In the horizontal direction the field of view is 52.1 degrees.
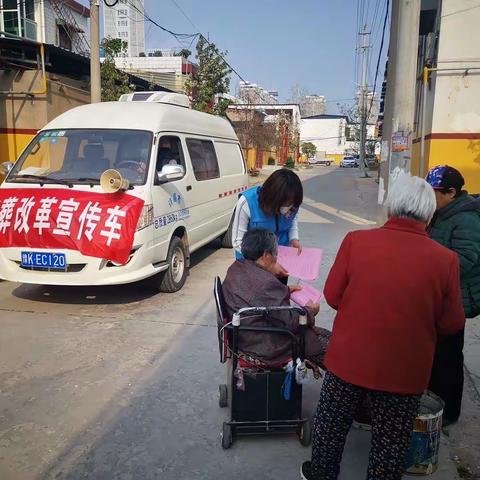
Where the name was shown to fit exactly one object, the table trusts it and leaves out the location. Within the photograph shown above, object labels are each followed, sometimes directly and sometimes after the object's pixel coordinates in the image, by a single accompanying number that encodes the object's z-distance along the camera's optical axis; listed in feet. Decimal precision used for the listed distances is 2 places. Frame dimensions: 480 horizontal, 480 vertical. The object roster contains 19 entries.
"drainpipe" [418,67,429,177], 34.64
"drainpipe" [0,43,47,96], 36.81
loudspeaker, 16.79
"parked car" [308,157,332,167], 240.73
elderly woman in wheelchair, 9.35
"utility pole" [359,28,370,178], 145.28
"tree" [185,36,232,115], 65.41
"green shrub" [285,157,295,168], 165.14
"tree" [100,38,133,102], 44.96
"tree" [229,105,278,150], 111.65
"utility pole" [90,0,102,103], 33.83
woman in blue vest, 11.62
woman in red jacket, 6.89
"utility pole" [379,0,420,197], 23.90
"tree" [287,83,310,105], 277.52
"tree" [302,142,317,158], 258.16
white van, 16.93
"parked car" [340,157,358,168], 210.67
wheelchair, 9.31
